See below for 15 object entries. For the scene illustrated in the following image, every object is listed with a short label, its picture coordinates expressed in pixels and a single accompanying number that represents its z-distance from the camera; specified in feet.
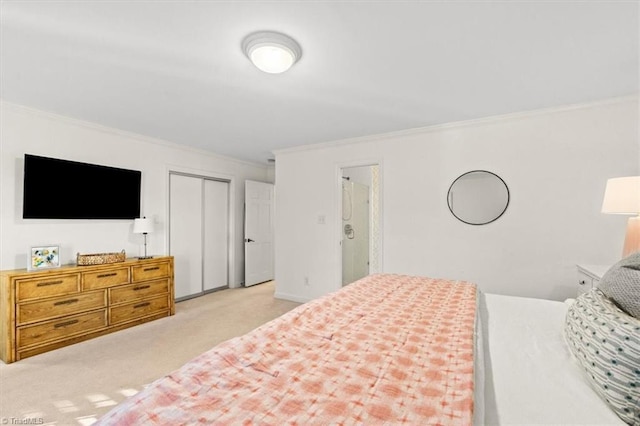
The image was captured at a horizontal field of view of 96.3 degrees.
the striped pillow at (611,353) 2.66
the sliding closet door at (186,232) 14.17
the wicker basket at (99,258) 9.96
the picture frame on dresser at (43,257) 8.96
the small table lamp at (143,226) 11.75
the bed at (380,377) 2.57
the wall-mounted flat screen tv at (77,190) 9.34
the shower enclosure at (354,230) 14.85
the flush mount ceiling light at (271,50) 5.74
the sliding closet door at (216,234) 15.88
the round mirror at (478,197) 10.23
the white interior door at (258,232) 17.29
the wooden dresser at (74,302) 8.22
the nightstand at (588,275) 7.14
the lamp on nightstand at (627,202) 6.68
